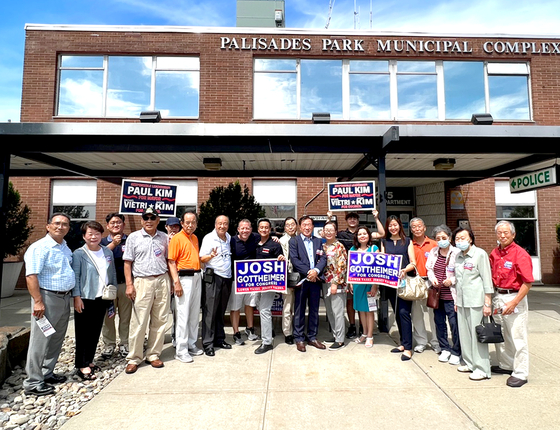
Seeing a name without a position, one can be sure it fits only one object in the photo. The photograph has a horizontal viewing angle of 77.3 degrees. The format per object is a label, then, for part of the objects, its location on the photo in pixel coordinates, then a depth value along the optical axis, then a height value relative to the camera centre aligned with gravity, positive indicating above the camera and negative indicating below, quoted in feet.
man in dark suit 16.48 -1.89
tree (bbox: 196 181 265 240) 24.32 +2.18
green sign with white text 23.65 +4.33
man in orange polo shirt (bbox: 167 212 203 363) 15.02 -1.65
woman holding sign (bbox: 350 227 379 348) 16.55 -2.59
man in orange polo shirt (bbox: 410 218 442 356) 15.89 -2.89
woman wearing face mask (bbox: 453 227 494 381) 13.10 -2.20
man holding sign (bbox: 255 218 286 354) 16.40 -2.61
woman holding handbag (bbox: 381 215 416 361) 15.57 -1.38
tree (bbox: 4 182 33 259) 31.27 +1.25
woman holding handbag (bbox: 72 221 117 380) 13.41 -2.07
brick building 36.83 +16.19
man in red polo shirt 12.67 -2.16
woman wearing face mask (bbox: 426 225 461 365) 14.35 -1.86
